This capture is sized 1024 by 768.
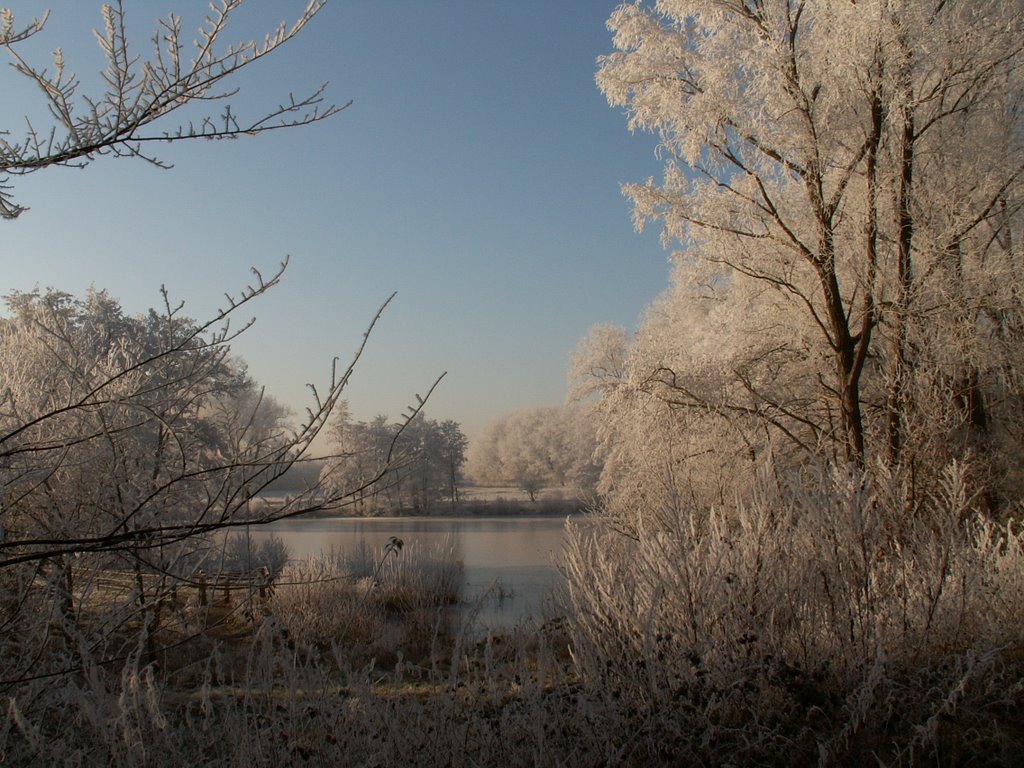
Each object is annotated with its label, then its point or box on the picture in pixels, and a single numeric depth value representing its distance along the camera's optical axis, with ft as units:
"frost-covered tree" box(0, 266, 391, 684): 8.05
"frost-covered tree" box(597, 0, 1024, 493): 29.30
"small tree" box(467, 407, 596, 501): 152.87
